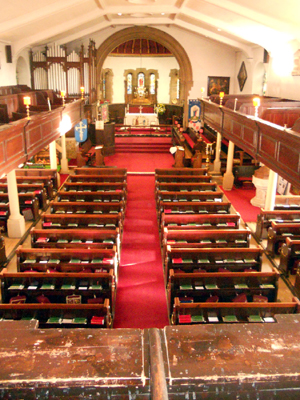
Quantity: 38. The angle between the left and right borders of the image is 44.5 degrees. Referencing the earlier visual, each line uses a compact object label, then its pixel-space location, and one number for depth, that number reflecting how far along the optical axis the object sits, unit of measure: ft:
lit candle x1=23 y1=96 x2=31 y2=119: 27.30
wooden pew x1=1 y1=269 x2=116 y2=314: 18.57
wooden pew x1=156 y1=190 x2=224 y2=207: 33.35
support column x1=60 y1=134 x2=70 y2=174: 48.80
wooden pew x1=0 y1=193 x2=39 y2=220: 33.35
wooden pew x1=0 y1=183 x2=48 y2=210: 35.78
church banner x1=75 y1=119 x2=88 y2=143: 51.33
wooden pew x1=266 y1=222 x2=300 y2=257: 27.20
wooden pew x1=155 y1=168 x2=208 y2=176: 41.50
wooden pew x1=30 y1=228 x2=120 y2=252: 24.18
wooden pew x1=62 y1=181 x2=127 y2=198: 36.24
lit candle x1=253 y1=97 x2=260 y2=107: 25.85
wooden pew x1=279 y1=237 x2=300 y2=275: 24.30
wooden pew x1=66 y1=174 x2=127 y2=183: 39.09
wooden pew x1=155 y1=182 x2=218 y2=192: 36.32
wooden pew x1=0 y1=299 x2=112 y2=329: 16.24
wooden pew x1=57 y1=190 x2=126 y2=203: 33.42
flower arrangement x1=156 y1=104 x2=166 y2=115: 77.87
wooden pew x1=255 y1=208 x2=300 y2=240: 29.60
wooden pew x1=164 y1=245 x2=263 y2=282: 21.98
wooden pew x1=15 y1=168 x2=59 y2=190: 40.42
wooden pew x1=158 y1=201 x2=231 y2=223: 30.73
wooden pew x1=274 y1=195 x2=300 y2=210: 34.50
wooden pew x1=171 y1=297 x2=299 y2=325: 16.51
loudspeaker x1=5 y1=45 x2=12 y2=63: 45.71
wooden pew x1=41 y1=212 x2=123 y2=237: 27.73
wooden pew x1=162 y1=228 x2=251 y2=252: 24.86
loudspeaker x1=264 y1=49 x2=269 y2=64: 50.62
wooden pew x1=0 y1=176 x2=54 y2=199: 37.93
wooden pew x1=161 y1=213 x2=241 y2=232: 27.78
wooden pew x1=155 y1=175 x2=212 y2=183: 38.86
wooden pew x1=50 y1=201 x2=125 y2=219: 30.53
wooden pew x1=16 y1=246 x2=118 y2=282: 20.95
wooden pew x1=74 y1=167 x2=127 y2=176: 42.01
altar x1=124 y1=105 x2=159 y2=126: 74.28
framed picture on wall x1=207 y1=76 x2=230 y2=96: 69.87
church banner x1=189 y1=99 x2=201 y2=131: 69.82
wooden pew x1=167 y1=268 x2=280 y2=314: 19.07
